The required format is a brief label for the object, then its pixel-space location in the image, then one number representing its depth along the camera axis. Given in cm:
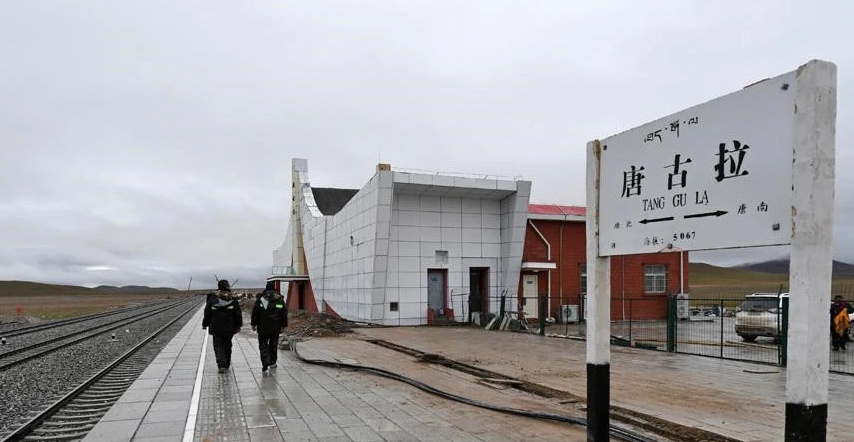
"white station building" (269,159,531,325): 2448
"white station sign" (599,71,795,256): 414
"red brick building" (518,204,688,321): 2788
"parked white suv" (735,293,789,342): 1739
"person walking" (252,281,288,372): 1197
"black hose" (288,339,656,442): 658
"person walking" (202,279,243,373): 1155
